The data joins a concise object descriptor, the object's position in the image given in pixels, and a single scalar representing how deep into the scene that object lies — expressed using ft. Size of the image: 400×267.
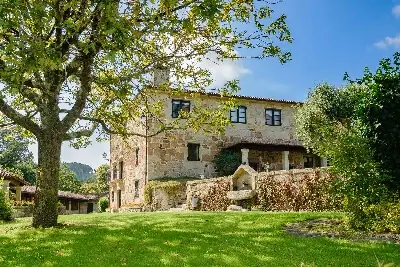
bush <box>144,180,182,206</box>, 100.42
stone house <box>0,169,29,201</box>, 122.23
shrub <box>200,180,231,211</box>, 83.46
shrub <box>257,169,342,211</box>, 63.00
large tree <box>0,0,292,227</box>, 34.19
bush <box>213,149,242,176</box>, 116.57
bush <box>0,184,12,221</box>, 77.56
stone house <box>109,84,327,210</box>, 114.93
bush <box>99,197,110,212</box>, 173.32
